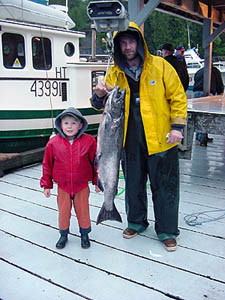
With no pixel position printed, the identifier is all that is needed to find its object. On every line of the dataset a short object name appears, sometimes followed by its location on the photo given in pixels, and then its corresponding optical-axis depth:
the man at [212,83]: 7.71
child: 2.97
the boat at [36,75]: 6.22
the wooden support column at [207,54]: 7.33
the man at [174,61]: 6.23
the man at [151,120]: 2.90
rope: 3.69
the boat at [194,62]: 31.01
